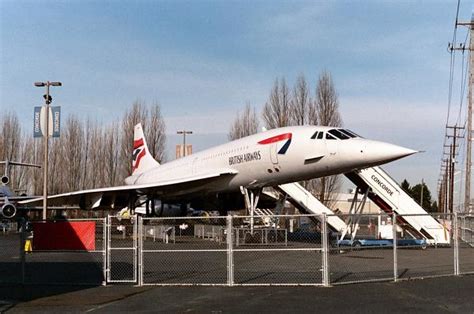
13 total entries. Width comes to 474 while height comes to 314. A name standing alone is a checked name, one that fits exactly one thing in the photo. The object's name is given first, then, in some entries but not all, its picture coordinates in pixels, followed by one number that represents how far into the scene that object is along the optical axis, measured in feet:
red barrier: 38.47
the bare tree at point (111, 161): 180.14
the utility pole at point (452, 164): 177.68
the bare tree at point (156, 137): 177.47
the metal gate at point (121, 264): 38.27
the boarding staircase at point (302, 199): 91.07
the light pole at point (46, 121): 84.23
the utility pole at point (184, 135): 161.79
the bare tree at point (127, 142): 177.58
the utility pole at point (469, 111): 106.11
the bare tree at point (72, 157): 180.04
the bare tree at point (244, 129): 160.76
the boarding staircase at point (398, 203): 78.64
